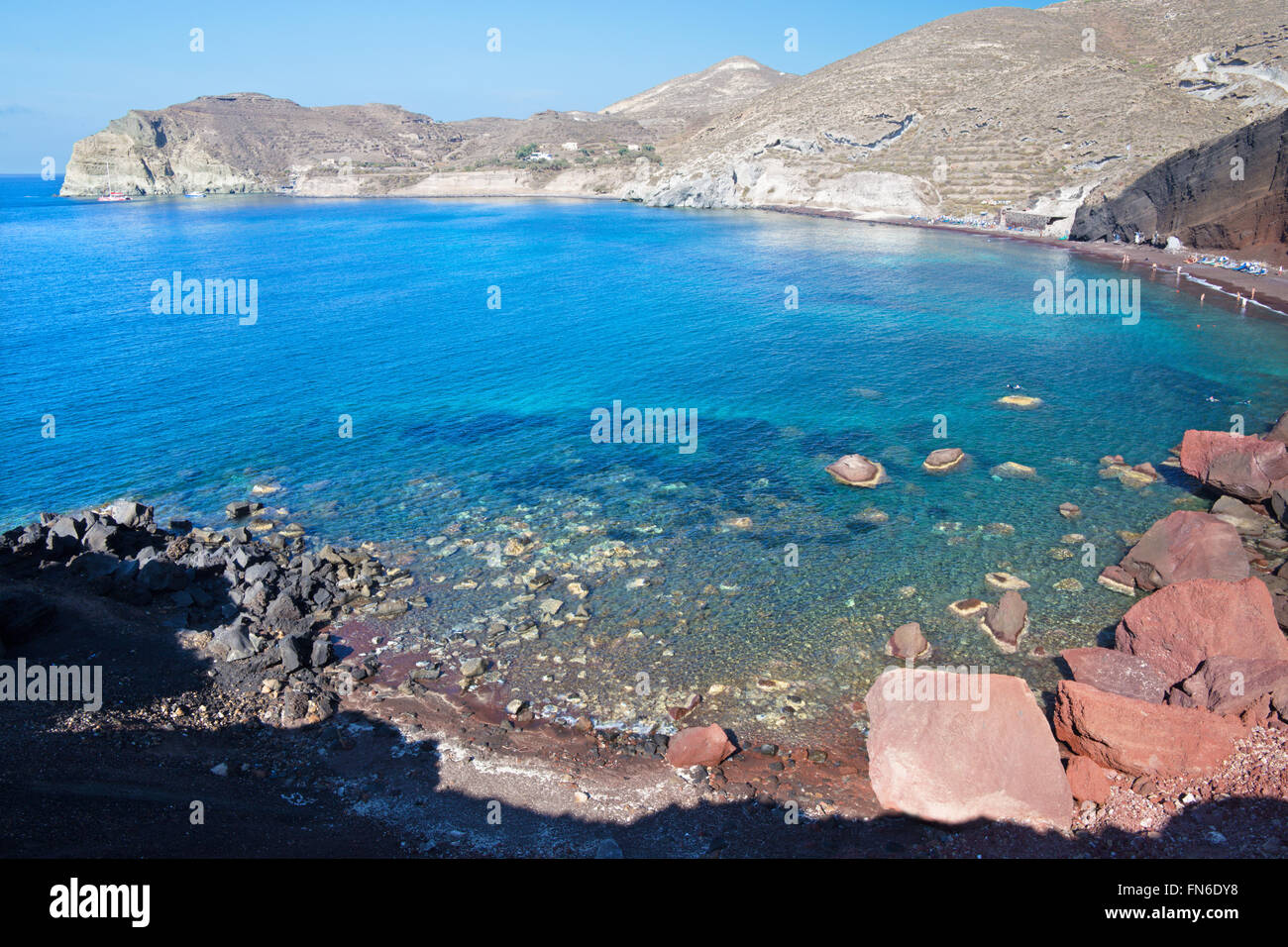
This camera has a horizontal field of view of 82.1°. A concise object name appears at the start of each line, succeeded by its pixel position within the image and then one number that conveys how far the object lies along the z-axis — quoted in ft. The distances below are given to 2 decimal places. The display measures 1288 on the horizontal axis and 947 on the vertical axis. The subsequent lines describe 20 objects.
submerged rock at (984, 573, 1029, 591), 97.76
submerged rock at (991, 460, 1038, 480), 129.49
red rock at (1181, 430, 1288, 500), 113.70
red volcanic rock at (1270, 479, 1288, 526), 108.78
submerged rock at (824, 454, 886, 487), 128.36
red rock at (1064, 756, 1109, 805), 61.72
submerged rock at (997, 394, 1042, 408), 163.22
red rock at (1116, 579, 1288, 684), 72.33
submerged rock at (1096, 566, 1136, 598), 96.43
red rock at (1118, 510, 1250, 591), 92.02
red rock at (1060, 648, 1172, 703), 72.33
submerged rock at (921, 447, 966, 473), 133.18
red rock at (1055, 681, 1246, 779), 62.59
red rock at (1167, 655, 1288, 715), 65.00
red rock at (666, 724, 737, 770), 70.54
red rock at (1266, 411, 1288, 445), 127.51
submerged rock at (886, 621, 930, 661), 85.56
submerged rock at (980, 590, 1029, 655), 87.10
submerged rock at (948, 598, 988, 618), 92.73
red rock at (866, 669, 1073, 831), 60.08
